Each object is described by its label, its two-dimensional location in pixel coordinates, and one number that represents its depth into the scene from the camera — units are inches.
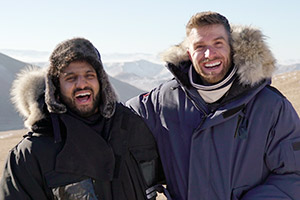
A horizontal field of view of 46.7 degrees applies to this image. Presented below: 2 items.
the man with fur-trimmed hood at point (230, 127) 104.5
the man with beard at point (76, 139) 100.4
